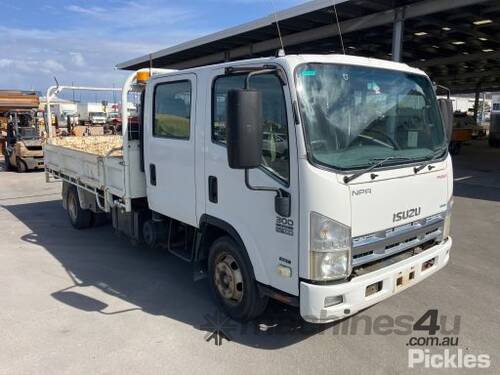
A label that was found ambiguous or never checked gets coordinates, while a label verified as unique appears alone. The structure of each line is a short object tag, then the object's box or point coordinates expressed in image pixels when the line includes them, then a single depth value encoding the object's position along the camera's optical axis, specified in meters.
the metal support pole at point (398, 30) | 11.92
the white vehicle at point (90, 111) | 56.03
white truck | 3.10
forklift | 16.08
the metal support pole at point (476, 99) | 39.41
